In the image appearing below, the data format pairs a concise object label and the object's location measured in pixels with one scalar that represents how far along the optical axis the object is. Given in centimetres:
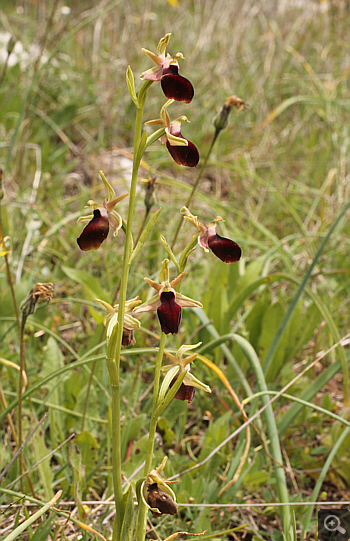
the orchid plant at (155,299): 36
